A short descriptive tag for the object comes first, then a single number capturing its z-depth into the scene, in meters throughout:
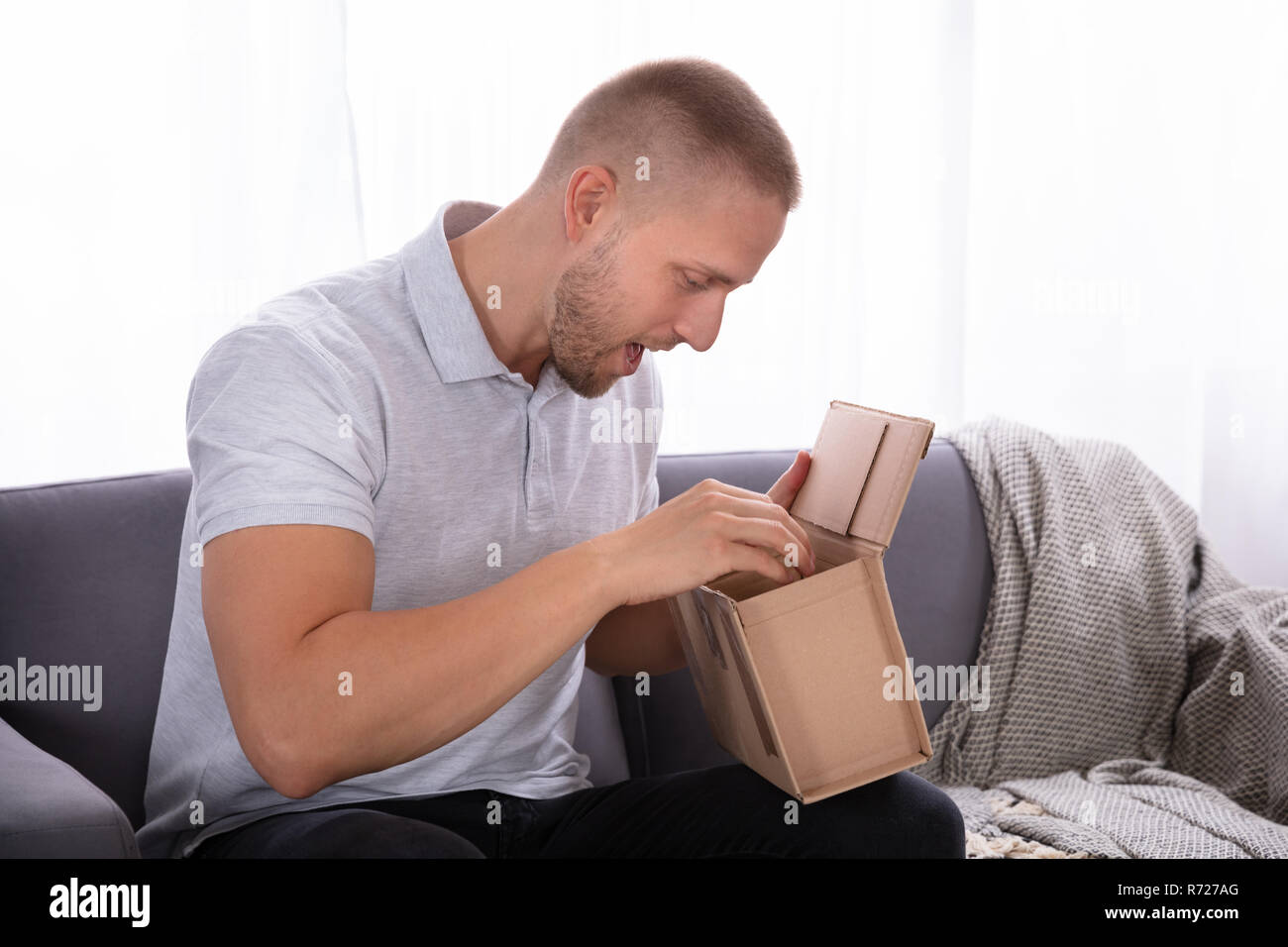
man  0.88
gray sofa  1.33
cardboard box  0.98
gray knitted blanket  1.63
